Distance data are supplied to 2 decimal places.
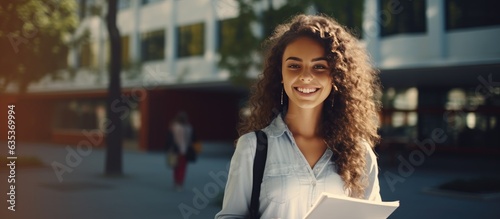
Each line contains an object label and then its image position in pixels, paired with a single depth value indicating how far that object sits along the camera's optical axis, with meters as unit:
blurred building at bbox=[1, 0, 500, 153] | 18.19
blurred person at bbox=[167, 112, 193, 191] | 11.87
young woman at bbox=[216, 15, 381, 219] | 2.08
